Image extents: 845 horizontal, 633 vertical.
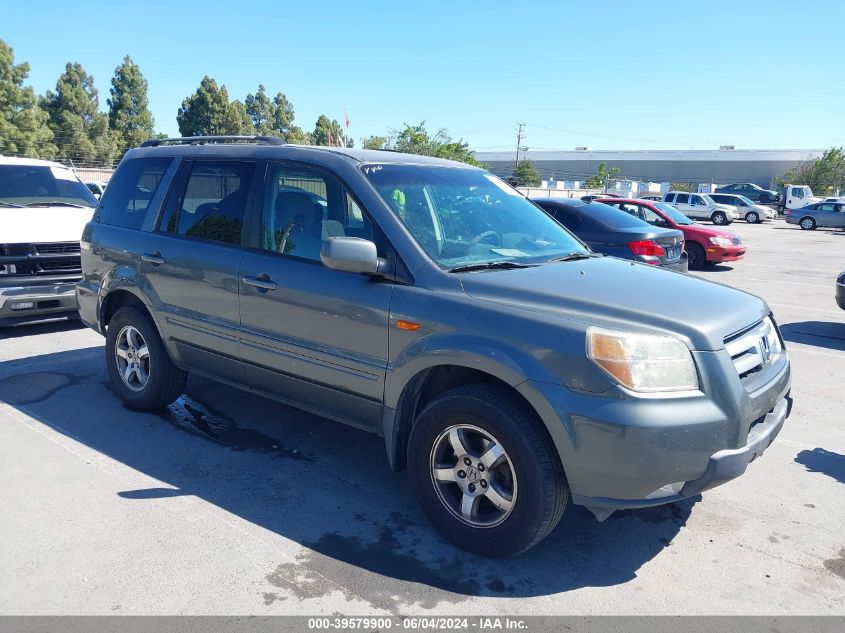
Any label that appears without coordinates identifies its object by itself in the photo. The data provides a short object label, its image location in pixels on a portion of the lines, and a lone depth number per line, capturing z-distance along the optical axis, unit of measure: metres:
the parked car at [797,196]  45.56
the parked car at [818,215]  35.16
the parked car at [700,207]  36.44
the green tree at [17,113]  37.06
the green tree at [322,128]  61.29
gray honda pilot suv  2.96
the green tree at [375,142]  36.59
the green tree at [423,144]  34.59
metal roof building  83.06
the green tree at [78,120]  47.09
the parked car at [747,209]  40.62
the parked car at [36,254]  7.31
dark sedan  10.31
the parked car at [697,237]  16.09
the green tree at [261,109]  68.81
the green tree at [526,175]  69.25
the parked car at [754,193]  51.23
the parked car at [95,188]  14.71
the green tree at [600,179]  71.56
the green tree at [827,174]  66.44
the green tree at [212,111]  52.75
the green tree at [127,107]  52.75
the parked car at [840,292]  8.59
